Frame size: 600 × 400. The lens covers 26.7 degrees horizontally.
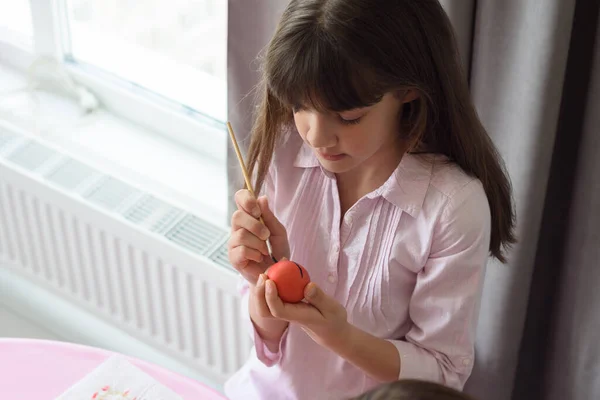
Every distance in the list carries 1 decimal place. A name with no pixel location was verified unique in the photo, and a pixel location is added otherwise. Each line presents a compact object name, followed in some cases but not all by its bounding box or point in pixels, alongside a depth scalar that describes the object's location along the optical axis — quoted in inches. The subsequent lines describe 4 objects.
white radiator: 69.5
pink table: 54.3
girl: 45.1
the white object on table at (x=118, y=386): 54.1
